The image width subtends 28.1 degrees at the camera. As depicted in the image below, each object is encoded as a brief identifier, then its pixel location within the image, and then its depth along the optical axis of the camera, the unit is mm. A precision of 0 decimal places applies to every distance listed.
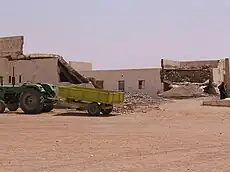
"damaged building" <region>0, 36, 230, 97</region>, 31297
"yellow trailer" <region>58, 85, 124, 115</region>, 20672
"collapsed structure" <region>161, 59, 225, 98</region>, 44500
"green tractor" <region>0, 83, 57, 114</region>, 21578
